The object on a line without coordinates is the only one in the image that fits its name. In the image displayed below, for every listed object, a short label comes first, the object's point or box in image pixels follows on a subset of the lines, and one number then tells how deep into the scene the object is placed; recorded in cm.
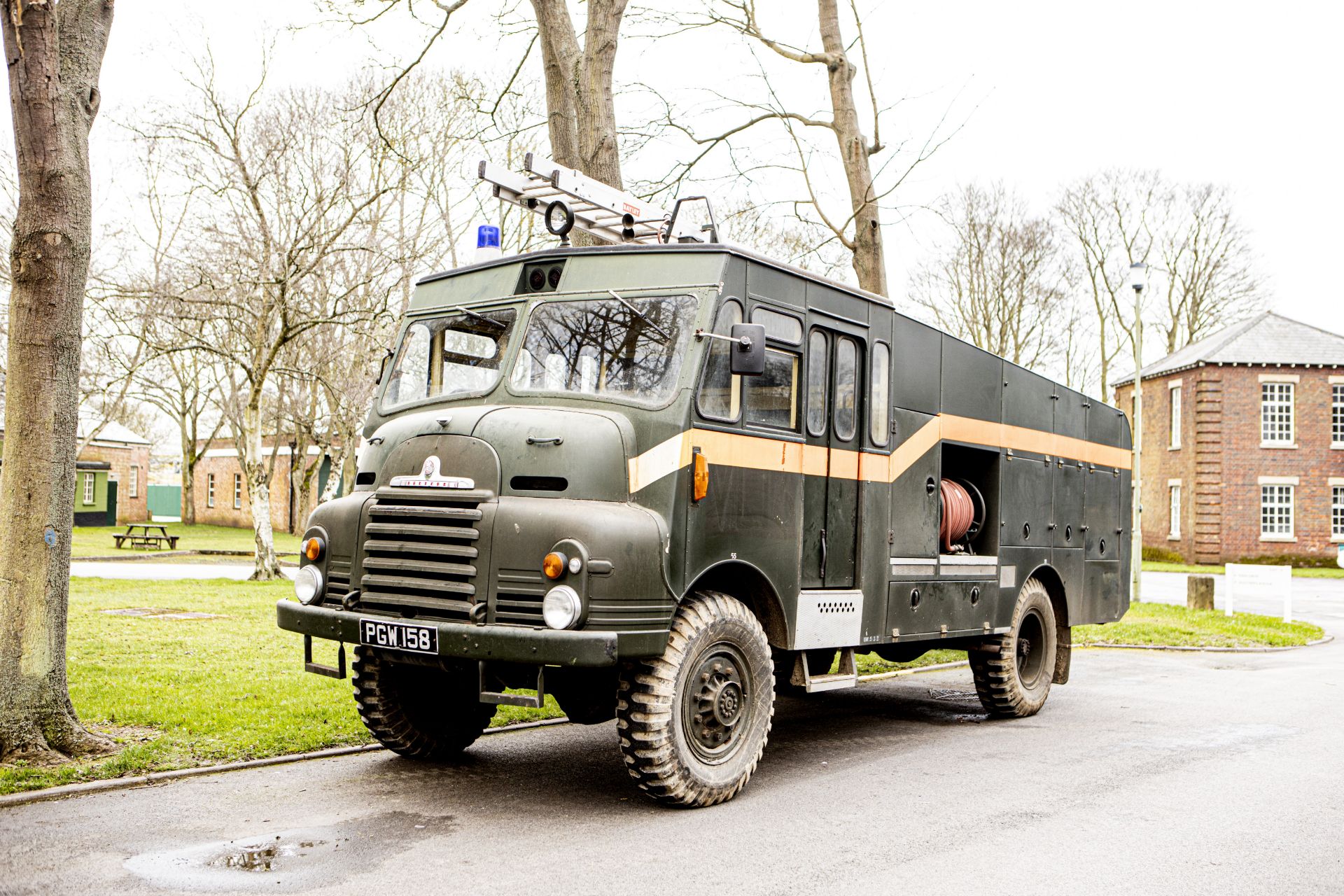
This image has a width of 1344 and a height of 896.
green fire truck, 600
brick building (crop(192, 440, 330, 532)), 5272
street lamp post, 2291
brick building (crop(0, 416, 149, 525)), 5072
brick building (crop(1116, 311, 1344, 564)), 4156
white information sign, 2006
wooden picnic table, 3331
